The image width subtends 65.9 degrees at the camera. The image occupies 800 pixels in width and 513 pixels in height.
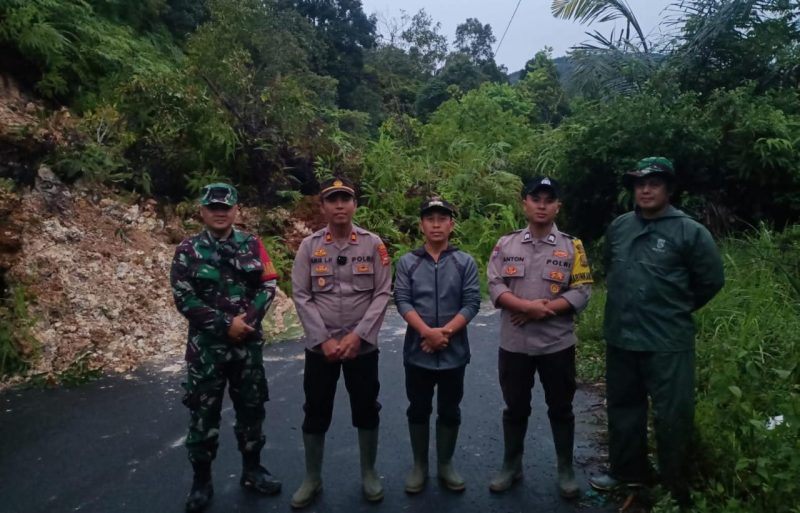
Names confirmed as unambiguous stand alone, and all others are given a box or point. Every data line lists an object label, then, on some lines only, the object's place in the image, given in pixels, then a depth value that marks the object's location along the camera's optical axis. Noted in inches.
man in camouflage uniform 132.4
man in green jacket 124.0
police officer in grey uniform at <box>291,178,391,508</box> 135.0
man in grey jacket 135.3
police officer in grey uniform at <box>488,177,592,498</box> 134.4
